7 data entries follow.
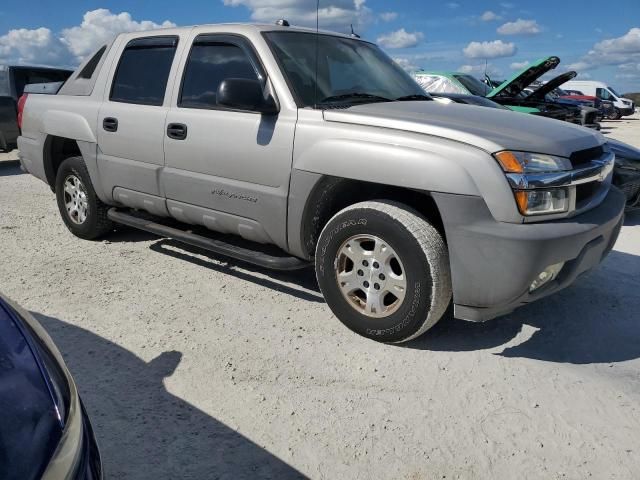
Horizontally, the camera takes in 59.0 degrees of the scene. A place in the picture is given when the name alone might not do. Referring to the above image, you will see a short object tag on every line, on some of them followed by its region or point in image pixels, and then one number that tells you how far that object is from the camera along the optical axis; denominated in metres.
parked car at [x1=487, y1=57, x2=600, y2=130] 11.20
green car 11.01
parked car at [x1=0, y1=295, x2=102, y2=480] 1.37
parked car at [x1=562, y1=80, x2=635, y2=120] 31.67
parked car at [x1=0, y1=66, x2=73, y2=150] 9.91
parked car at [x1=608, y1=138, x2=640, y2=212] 6.07
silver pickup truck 2.89
